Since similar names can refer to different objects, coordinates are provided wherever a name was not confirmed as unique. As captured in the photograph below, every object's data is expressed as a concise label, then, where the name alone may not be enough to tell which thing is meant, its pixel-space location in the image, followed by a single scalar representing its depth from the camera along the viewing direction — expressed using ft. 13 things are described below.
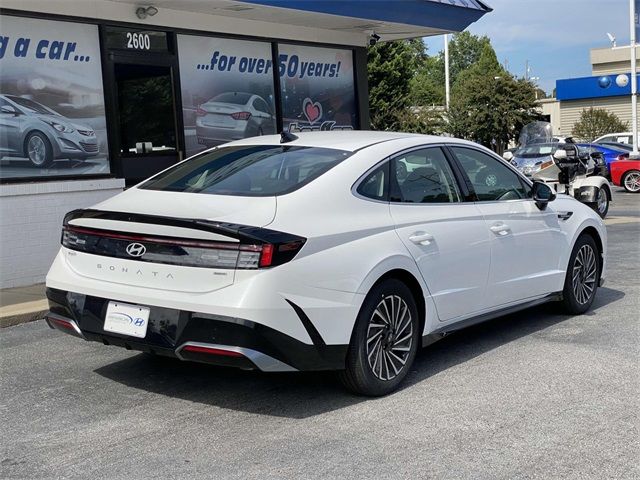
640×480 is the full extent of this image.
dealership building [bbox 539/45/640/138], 172.76
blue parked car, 86.38
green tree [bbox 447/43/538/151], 134.62
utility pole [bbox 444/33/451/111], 166.78
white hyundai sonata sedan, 14.48
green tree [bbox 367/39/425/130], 112.88
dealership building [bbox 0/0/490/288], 29.84
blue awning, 35.76
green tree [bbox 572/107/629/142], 150.00
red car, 71.61
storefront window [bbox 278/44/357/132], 43.01
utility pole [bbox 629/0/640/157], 97.40
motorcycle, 48.65
